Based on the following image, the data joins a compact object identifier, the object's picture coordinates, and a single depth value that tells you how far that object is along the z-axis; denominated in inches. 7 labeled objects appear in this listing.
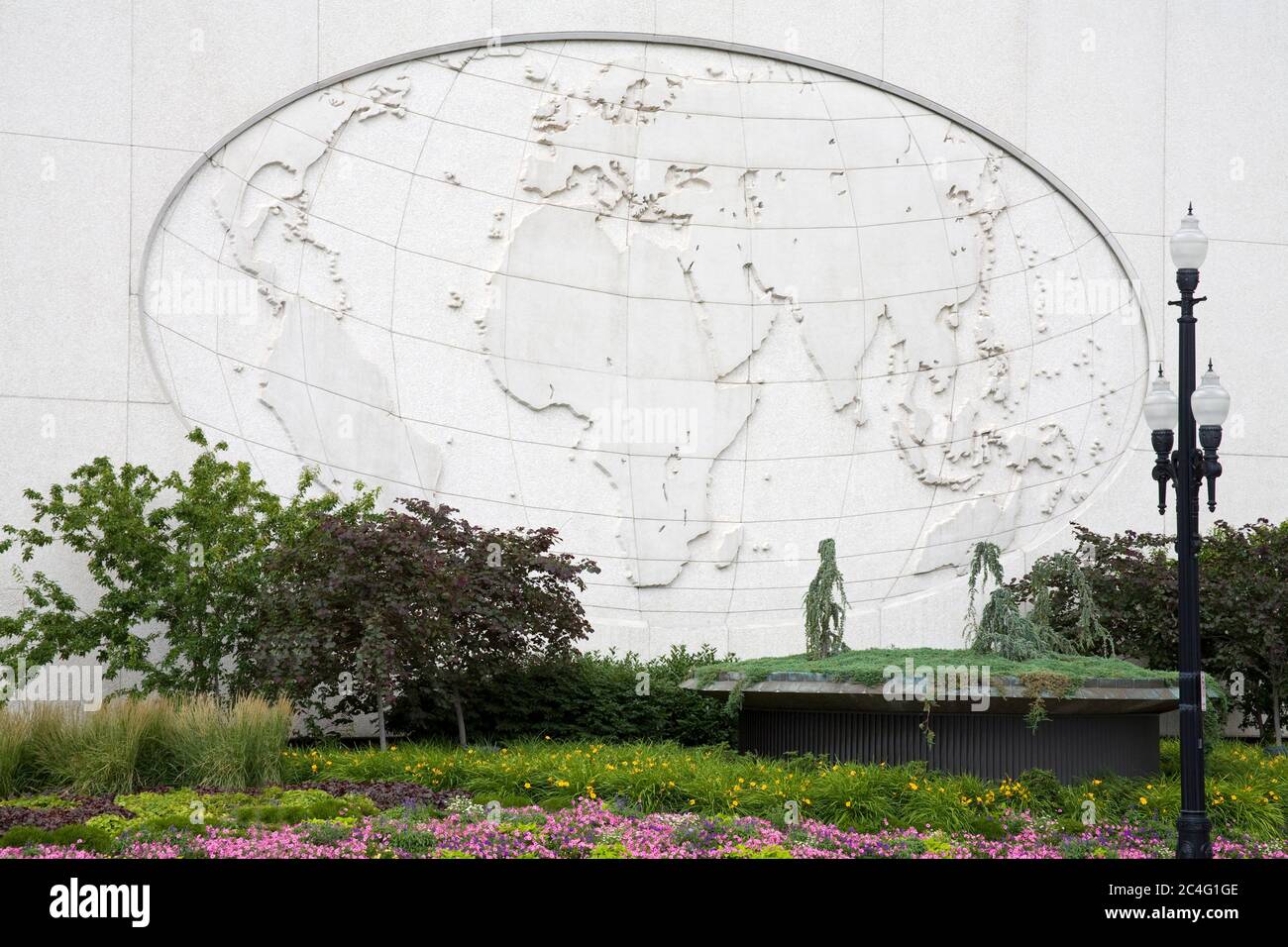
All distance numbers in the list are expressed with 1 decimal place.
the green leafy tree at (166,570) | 537.3
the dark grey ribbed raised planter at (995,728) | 407.5
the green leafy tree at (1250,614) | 553.9
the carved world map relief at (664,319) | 636.1
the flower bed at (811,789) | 378.0
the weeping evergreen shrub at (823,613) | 471.5
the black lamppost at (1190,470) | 316.8
